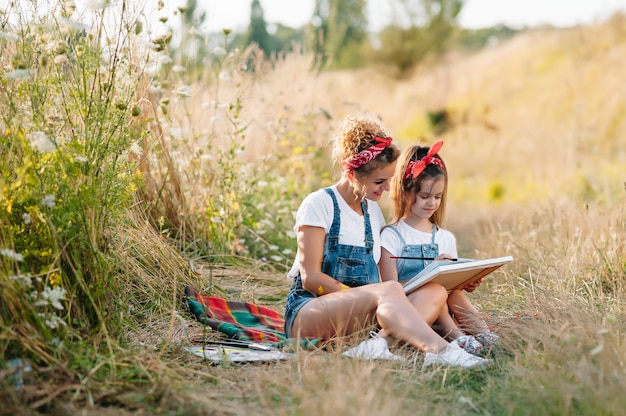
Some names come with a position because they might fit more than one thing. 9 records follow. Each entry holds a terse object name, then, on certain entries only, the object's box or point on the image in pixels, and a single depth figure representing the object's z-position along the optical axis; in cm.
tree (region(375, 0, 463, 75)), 2102
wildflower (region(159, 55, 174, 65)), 370
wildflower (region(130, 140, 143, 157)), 305
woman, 312
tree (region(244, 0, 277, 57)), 2318
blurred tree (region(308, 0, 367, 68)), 2309
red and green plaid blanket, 345
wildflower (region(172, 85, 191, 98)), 382
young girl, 364
